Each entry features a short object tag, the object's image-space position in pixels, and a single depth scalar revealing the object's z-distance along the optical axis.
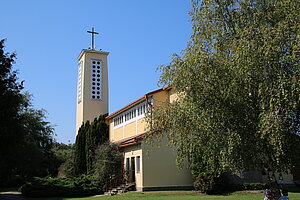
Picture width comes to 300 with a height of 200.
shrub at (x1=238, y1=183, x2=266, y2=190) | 19.16
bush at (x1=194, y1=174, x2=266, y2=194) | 18.46
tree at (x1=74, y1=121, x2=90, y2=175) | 28.64
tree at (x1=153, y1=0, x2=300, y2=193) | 8.98
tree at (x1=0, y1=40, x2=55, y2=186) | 15.00
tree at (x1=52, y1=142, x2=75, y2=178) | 31.47
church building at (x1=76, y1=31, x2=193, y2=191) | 20.42
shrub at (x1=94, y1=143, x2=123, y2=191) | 21.91
